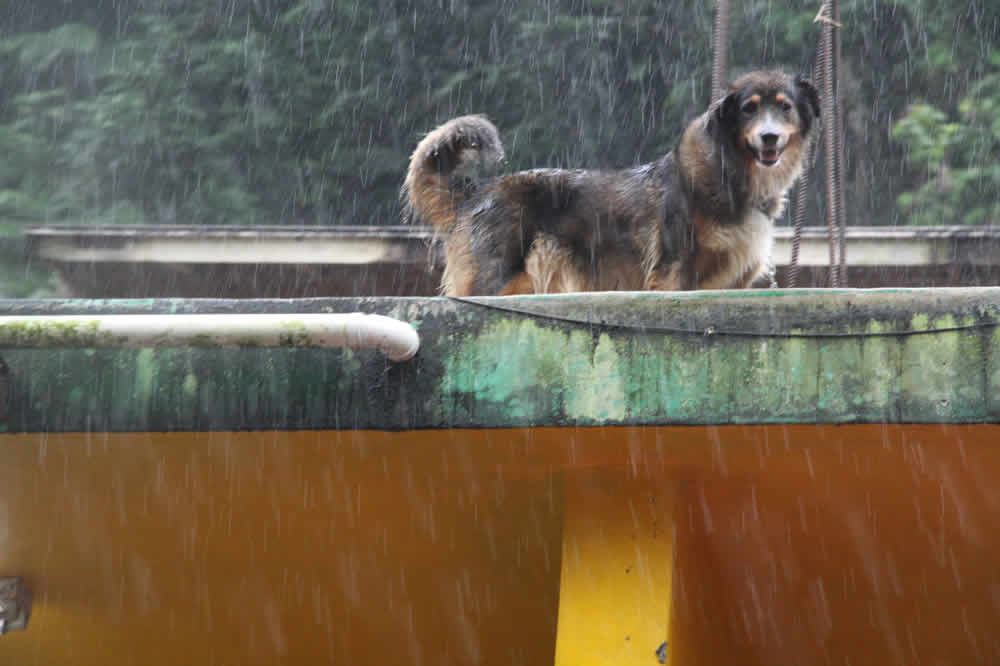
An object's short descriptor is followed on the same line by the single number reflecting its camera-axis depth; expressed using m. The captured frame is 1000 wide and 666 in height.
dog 10.23
